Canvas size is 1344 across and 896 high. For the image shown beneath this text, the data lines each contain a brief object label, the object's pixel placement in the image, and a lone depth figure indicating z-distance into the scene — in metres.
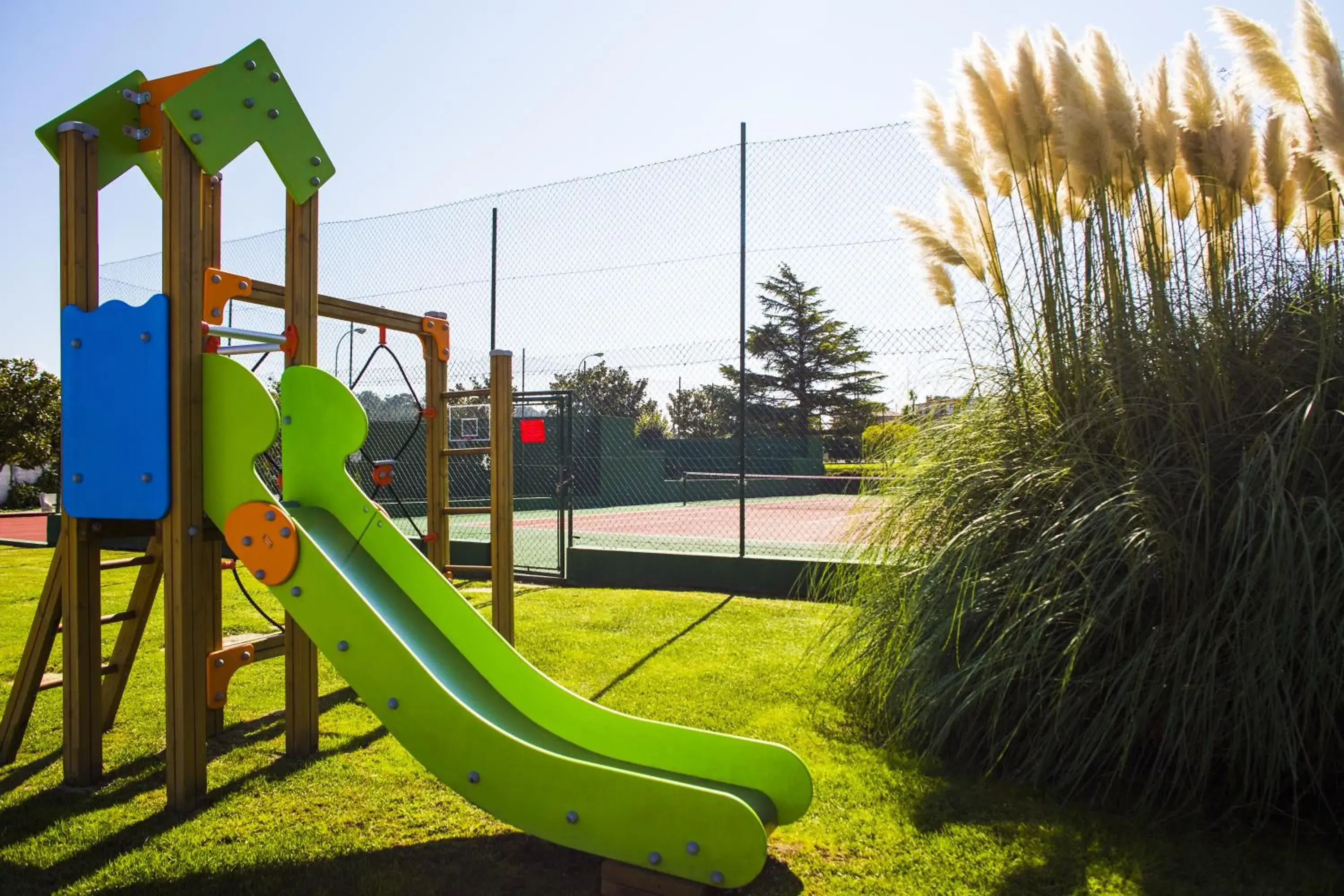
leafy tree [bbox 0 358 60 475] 14.72
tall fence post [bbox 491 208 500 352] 7.39
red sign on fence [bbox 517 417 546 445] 6.61
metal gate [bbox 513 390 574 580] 6.91
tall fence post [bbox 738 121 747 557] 6.19
